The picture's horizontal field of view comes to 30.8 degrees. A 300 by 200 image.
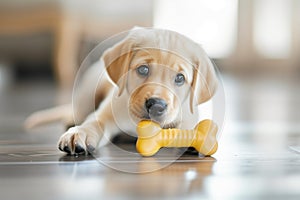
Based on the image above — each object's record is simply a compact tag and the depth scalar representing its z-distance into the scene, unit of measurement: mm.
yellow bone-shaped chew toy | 1454
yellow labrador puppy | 1452
